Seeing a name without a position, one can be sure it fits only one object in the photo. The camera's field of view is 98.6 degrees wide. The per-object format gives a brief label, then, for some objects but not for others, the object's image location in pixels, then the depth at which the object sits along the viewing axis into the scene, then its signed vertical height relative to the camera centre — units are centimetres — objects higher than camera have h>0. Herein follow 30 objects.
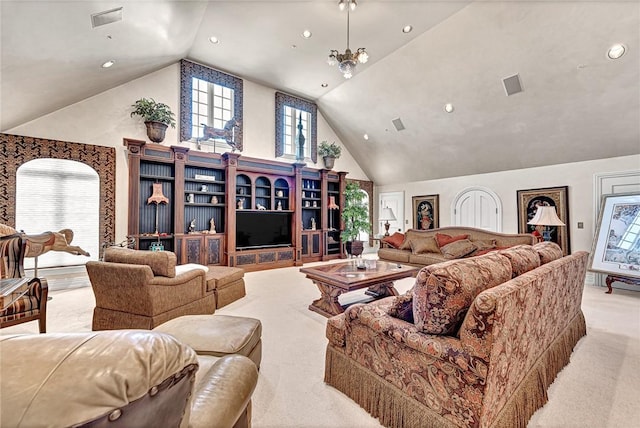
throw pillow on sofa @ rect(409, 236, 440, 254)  546 -57
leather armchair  42 -27
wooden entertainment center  522 +23
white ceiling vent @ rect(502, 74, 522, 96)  462 +226
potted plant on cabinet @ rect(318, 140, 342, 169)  762 +182
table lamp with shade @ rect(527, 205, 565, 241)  459 -2
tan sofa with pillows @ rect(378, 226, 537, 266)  488 -51
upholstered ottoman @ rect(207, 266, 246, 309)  342 -85
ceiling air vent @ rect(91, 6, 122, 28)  298 +225
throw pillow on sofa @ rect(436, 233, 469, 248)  532 -42
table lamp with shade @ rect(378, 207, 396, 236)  597 +8
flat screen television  608 -25
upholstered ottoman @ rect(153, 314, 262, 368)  154 -70
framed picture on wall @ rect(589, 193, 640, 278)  426 -35
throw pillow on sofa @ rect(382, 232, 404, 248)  607 -50
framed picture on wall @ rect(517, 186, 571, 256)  547 +21
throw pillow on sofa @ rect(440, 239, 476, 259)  492 -58
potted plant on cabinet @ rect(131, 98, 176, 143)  504 +192
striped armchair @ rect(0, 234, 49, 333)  231 -62
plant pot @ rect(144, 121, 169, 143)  511 +165
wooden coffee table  306 -71
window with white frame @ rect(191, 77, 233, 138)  596 +254
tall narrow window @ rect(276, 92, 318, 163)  702 +247
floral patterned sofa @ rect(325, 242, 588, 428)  125 -70
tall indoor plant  751 +7
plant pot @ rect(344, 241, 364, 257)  442 -49
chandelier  359 +208
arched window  434 +28
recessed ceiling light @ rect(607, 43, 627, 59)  370 +226
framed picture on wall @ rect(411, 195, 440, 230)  758 +15
